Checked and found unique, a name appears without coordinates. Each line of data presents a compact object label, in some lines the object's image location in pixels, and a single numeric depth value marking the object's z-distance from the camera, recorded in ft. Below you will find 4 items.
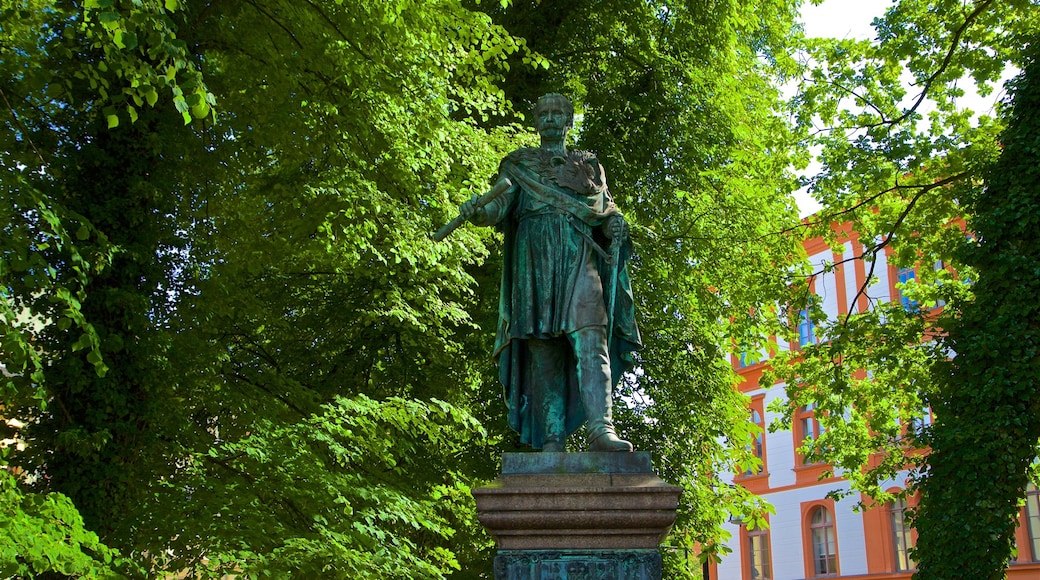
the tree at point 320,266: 30.73
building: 107.24
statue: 18.02
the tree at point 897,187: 54.24
